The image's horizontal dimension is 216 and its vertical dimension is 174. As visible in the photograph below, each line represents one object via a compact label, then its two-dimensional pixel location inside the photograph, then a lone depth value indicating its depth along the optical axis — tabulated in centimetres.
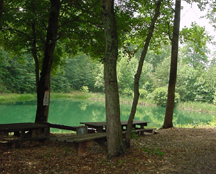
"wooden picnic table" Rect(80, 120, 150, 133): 650
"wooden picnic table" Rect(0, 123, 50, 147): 542
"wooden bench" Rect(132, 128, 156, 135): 733
